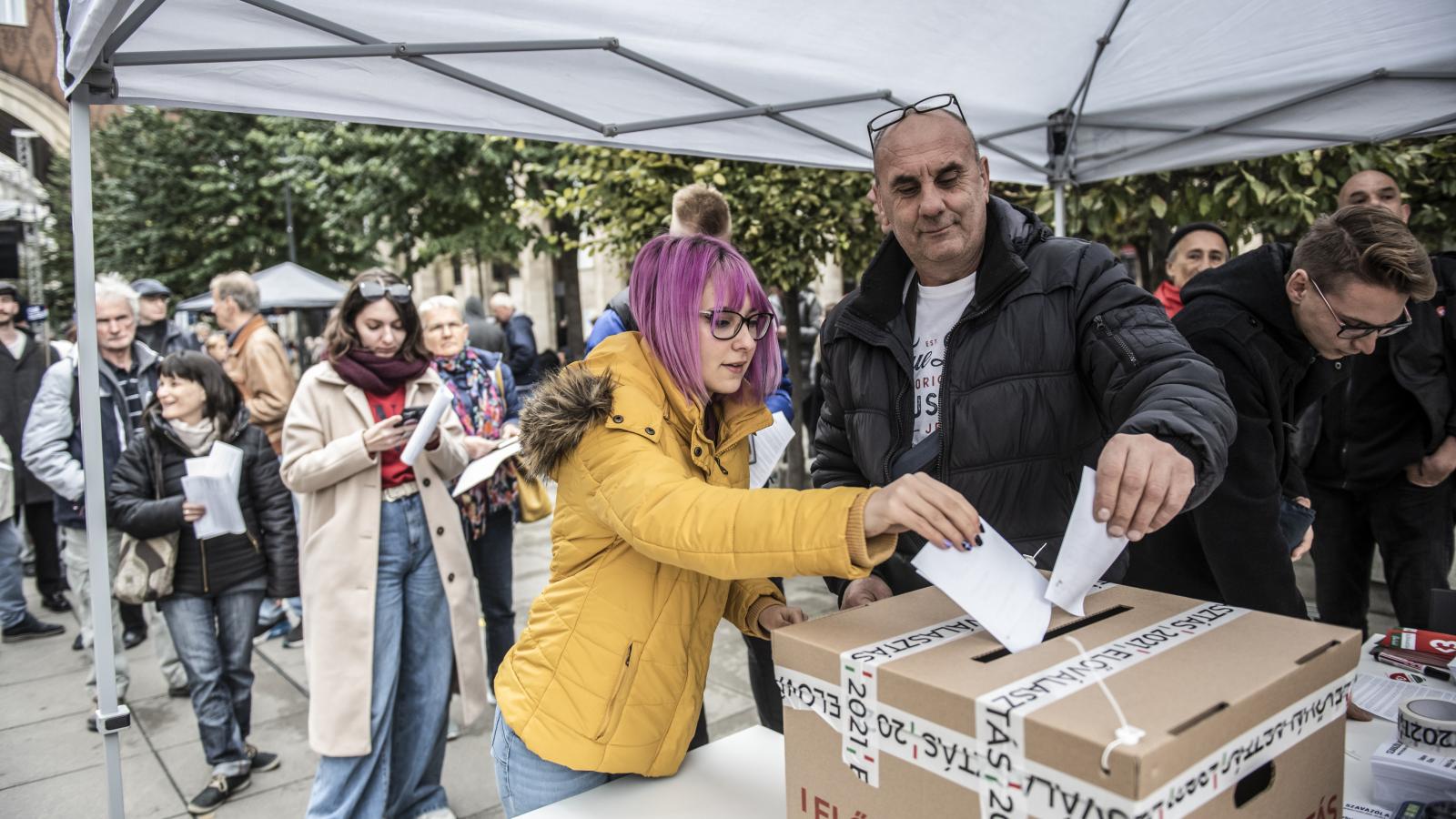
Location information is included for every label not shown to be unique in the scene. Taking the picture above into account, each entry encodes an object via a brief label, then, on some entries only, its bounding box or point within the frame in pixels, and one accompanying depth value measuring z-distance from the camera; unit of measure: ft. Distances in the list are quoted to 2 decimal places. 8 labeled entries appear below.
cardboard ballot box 2.96
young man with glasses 7.07
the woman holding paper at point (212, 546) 12.27
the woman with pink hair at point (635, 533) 5.03
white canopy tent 8.02
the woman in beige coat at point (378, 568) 9.95
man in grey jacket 15.93
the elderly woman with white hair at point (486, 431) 13.24
